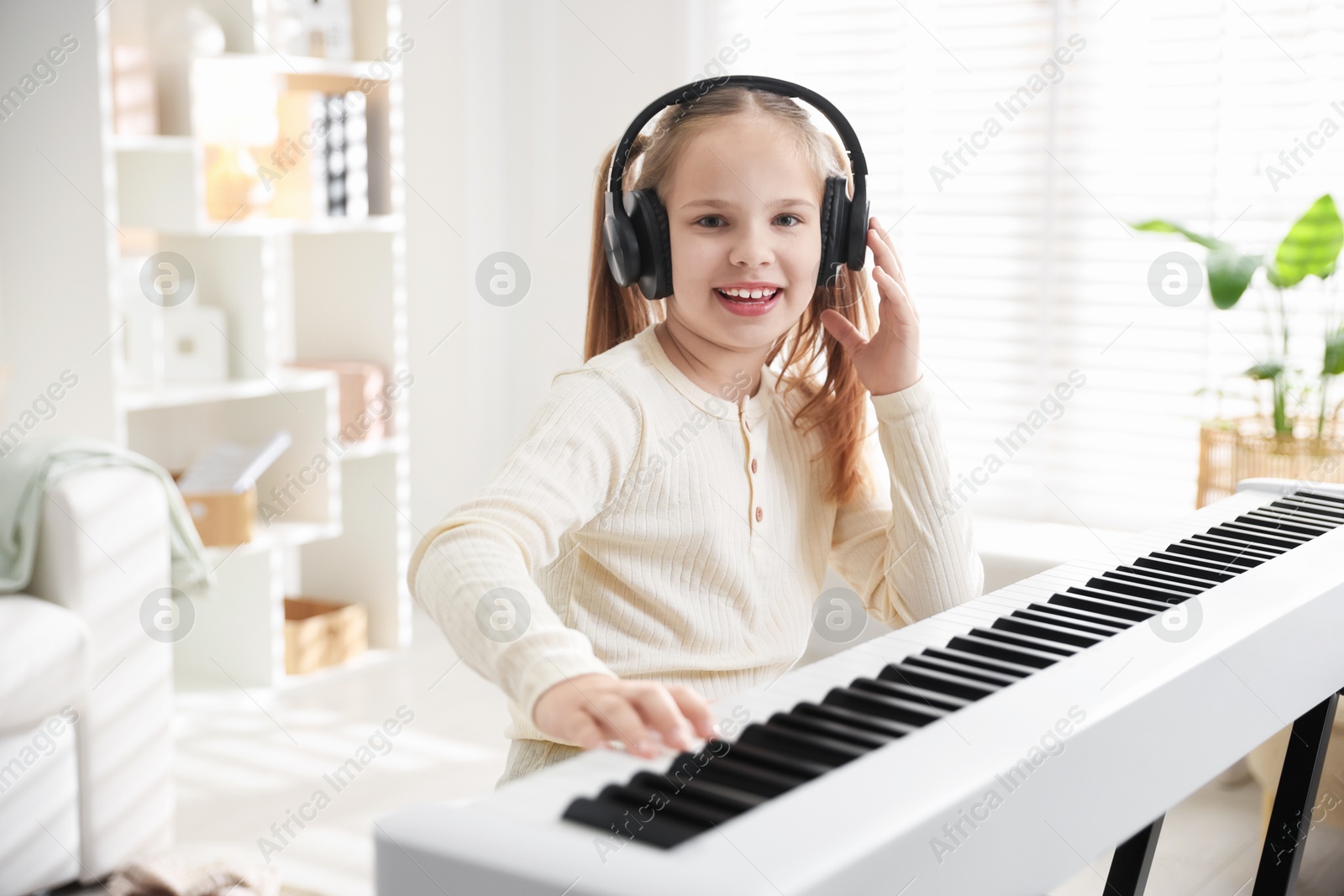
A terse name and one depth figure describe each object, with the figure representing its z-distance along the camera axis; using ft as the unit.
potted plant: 7.49
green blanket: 6.51
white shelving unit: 8.93
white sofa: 6.14
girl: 3.63
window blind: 8.93
